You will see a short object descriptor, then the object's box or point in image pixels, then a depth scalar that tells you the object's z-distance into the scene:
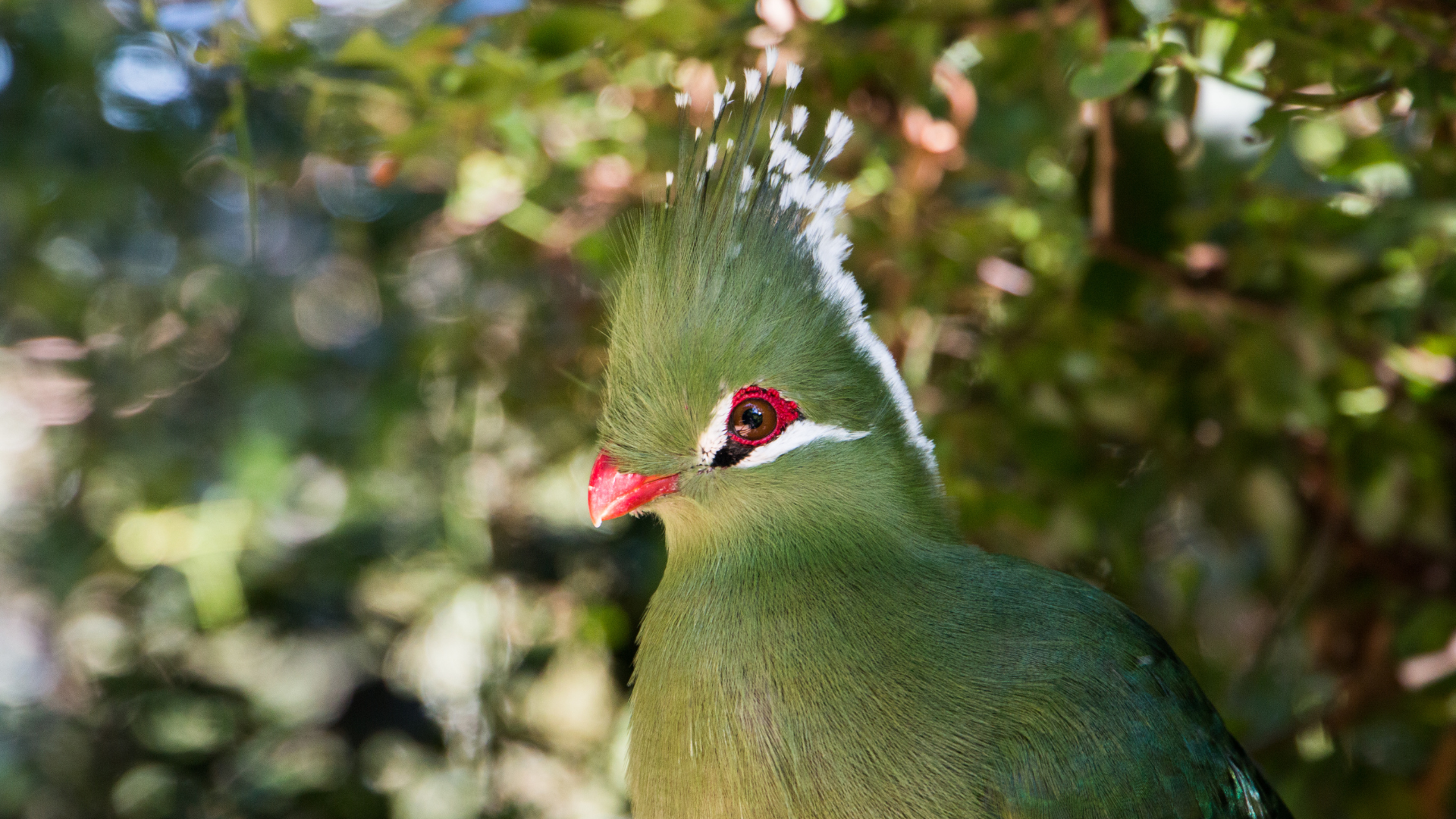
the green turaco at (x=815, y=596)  2.82
